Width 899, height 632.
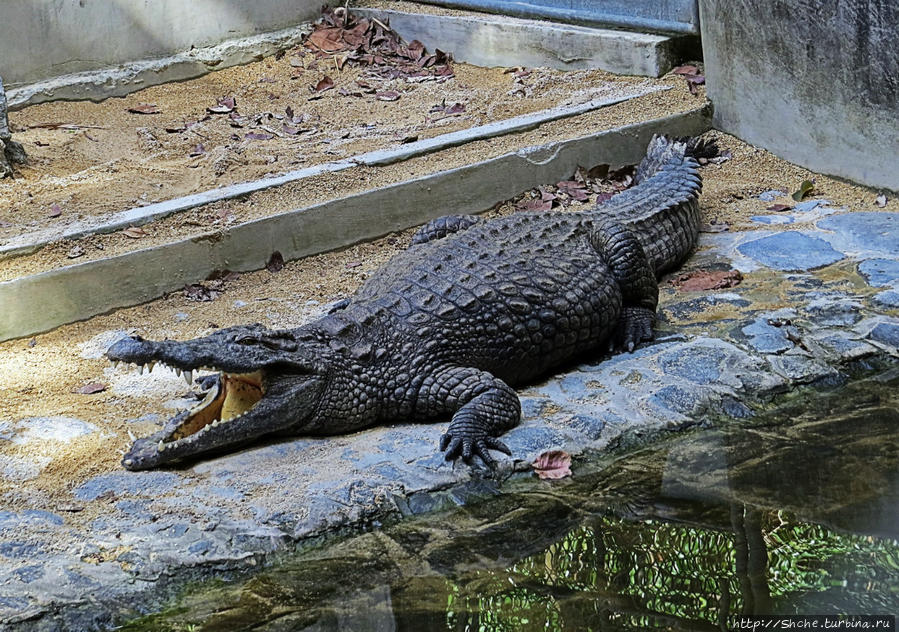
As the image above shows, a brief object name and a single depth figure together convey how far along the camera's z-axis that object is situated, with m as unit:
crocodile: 8.33
